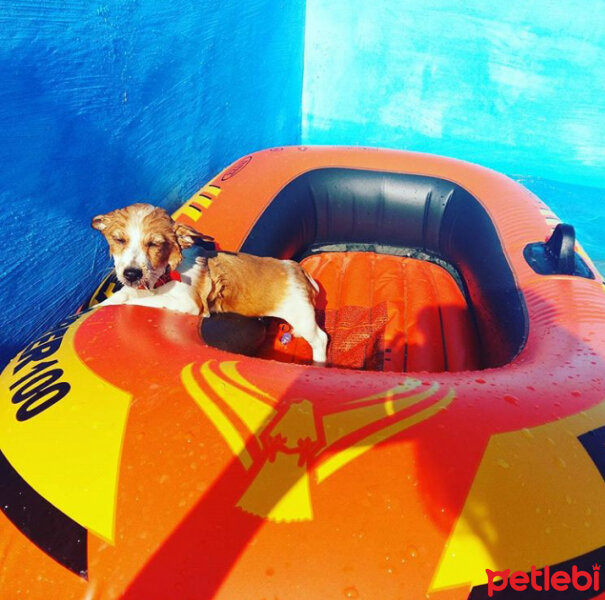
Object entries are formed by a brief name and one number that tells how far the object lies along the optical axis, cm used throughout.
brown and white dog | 72
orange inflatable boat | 42
